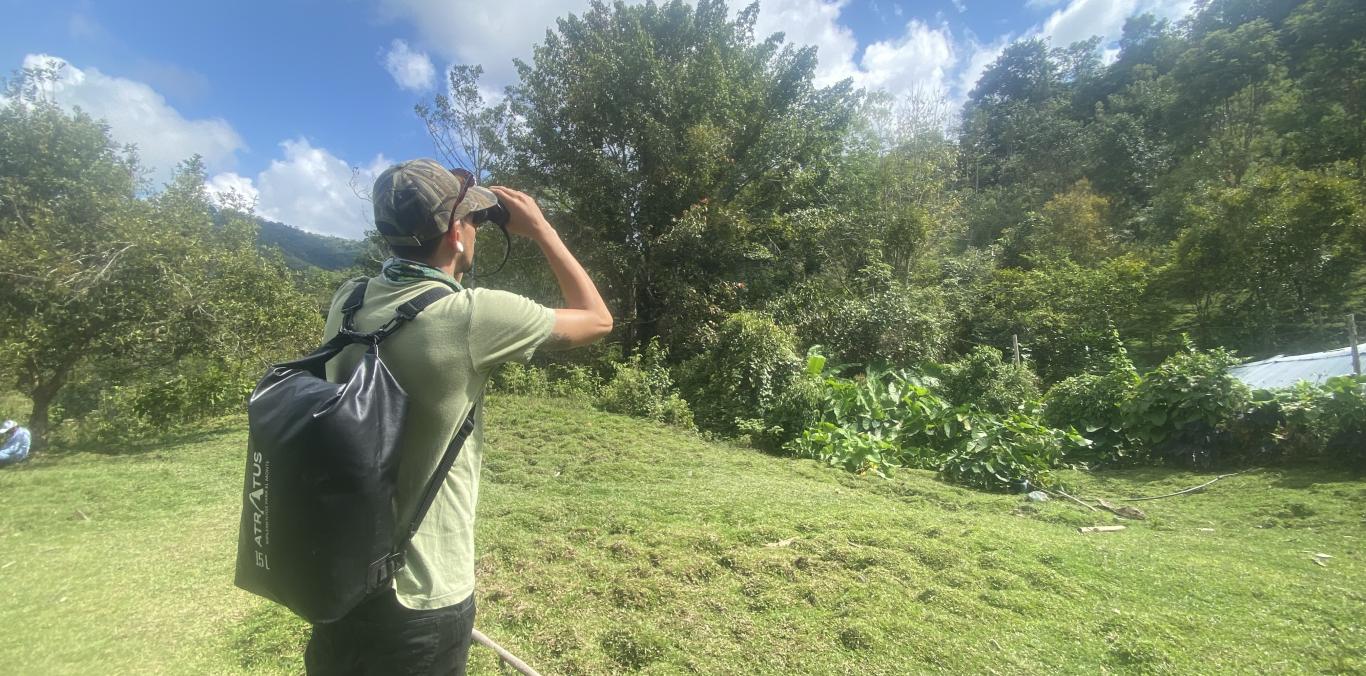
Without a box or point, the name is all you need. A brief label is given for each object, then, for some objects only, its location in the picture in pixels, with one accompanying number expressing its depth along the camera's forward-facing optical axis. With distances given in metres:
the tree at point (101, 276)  7.07
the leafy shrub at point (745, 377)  8.77
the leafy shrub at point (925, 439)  6.05
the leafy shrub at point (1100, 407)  7.43
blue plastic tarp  7.23
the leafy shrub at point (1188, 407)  6.70
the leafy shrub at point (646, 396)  8.88
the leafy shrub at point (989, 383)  8.99
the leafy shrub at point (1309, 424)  5.93
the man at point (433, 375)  1.04
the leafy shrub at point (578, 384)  9.91
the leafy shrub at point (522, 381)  10.24
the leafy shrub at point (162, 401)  8.73
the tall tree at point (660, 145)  12.55
